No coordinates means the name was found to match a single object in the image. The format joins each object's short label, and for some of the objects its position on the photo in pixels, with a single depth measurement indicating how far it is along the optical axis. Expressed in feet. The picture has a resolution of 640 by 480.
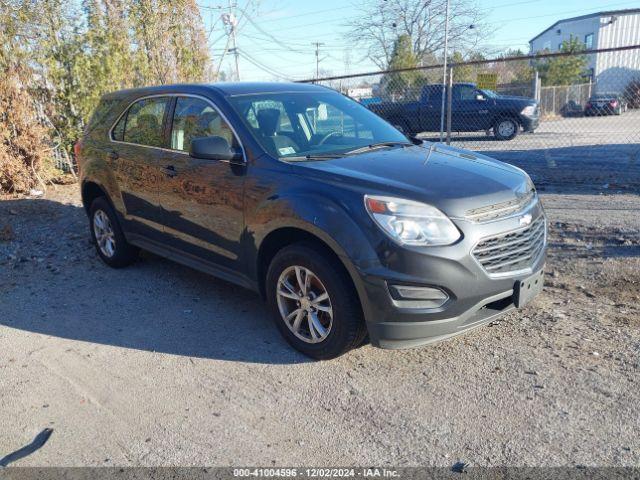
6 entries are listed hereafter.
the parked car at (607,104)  52.02
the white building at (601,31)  149.12
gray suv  10.94
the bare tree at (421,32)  136.98
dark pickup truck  57.72
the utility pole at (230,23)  52.95
